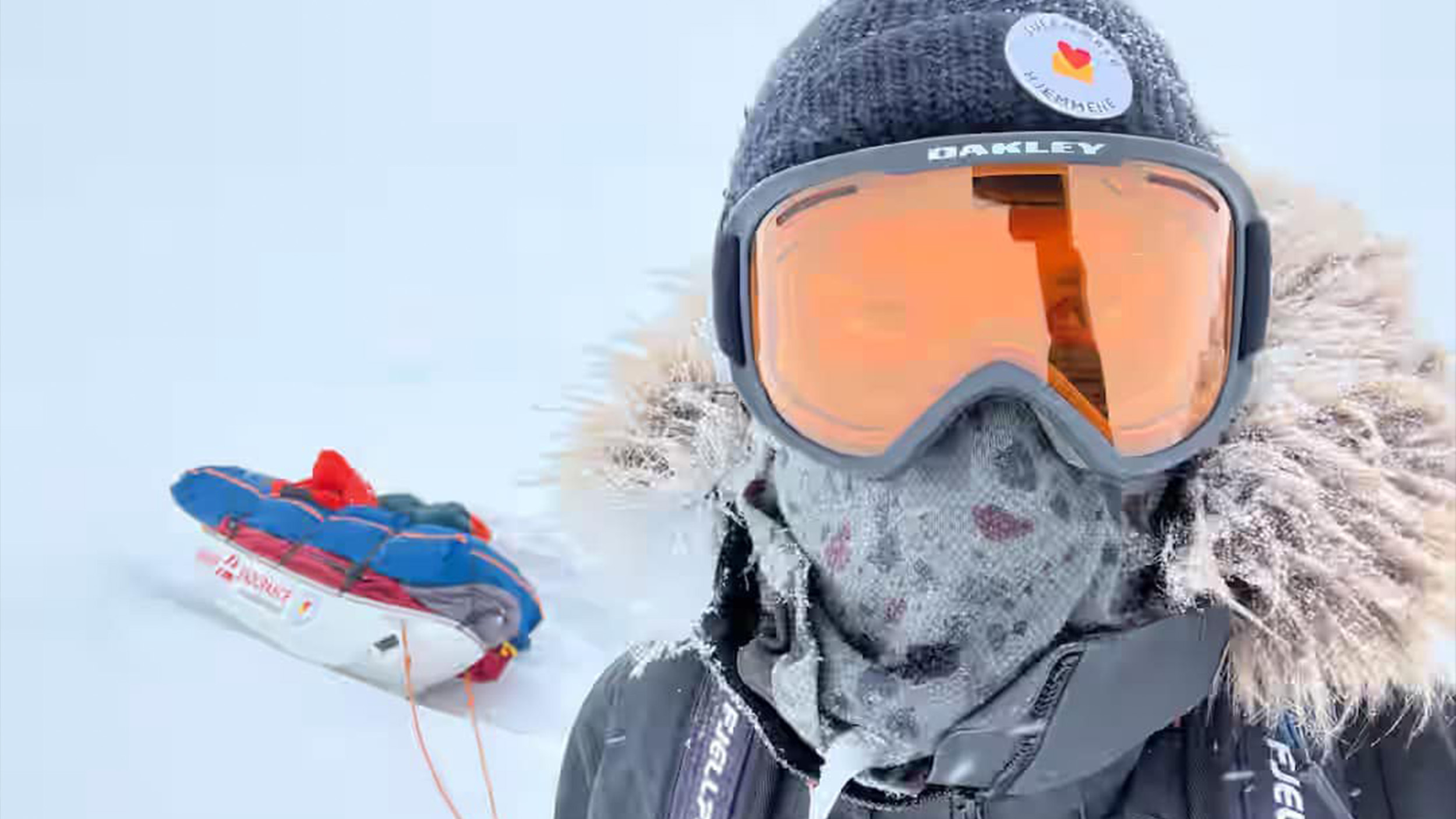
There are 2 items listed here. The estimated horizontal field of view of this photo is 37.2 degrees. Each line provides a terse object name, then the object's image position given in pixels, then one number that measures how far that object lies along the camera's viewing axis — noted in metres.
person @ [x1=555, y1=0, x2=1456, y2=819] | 0.66
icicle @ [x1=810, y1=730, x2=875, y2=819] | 0.68
